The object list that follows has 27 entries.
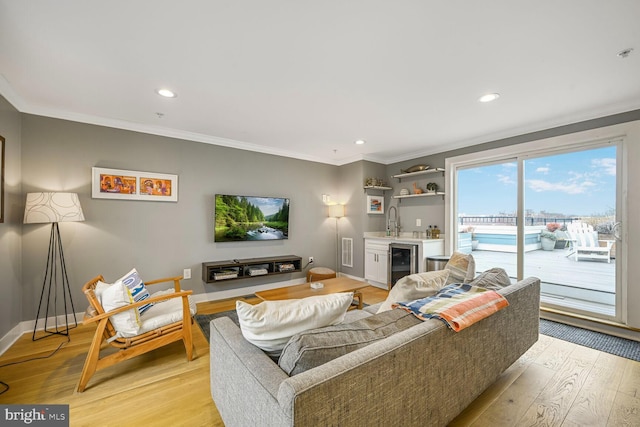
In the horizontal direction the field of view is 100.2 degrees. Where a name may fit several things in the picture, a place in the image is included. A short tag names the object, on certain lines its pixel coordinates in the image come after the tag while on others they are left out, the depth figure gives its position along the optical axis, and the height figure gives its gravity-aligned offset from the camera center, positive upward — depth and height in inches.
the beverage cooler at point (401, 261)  162.1 -27.8
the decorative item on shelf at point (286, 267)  166.2 -32.6
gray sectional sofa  34.2 -26.1
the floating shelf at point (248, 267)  145.0 -31.1
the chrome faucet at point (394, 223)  196.5 -5.3
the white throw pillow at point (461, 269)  81.7 -16.4
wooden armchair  74.9 -38.1
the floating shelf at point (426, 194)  170.0 +14.2
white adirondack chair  116.8 -11.7
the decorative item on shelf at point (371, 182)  190.7 +24.1
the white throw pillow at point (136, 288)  89.9 -25.3
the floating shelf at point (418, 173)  168.0 +28.9
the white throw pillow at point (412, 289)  69.0 -19.5
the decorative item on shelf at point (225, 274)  144.8 -32.7
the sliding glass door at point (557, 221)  116.1 -2.2
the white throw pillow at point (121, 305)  77.7 -27.0
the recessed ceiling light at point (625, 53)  73.0 +45.7
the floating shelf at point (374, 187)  189.9 +20.5
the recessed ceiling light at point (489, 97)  99.3 +45.4
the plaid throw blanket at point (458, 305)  53.0 -19.4
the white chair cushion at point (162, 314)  83.7 -33.7
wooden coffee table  113.7 -34.0
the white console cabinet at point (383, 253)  160.2 -24.5
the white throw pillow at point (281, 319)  46.0 -18.2
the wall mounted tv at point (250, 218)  154.0 -1.8
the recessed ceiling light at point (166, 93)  96.5 +44.8
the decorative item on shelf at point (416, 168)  176.9 +32.3
